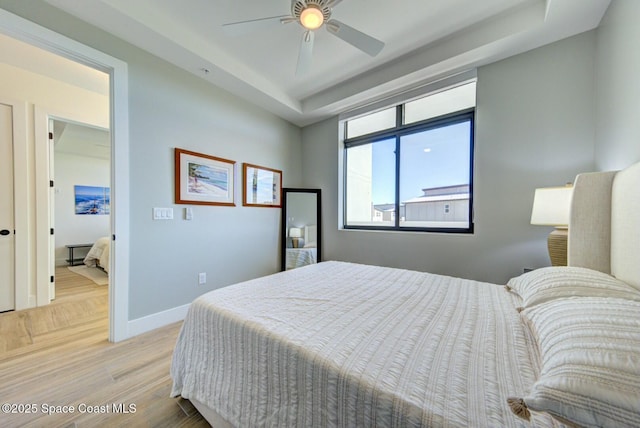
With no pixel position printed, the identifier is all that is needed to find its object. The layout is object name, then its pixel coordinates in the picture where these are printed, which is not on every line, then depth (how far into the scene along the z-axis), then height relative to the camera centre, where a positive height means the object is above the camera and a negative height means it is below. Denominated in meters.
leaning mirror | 3.72 -0.27
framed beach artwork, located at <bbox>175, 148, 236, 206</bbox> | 2.53 +0.35
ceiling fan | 1.62 +1.36
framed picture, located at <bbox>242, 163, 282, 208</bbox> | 3.19 +0.34
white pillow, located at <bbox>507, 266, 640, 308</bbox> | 0.94 -0.31
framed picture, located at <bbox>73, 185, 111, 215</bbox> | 5.55 +0.21
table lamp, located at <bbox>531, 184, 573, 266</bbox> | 1.67 -0.01
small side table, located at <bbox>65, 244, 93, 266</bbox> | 5.22 -1.08
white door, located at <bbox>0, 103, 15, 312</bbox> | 2.59 -0.07
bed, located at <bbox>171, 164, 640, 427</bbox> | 0.54 -0.48
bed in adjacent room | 4.39 -0.93
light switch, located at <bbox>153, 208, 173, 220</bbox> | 2.35 -0.04
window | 2.62 +0.58
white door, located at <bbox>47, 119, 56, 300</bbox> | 2.90 -0.10
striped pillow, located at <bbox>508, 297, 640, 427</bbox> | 0.46 -0.35
